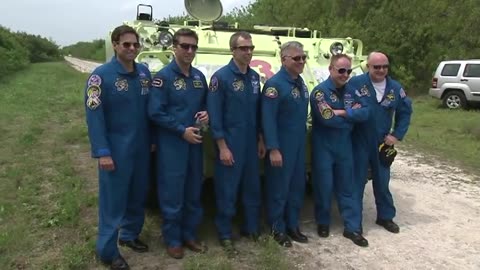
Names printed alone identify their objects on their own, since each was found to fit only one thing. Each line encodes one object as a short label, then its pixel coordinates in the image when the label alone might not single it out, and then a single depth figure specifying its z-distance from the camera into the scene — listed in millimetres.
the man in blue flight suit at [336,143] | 5262
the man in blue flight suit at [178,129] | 4496
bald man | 5484
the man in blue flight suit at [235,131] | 4711
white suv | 17188
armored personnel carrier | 5734
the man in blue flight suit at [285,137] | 4863
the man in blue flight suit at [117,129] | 4164
